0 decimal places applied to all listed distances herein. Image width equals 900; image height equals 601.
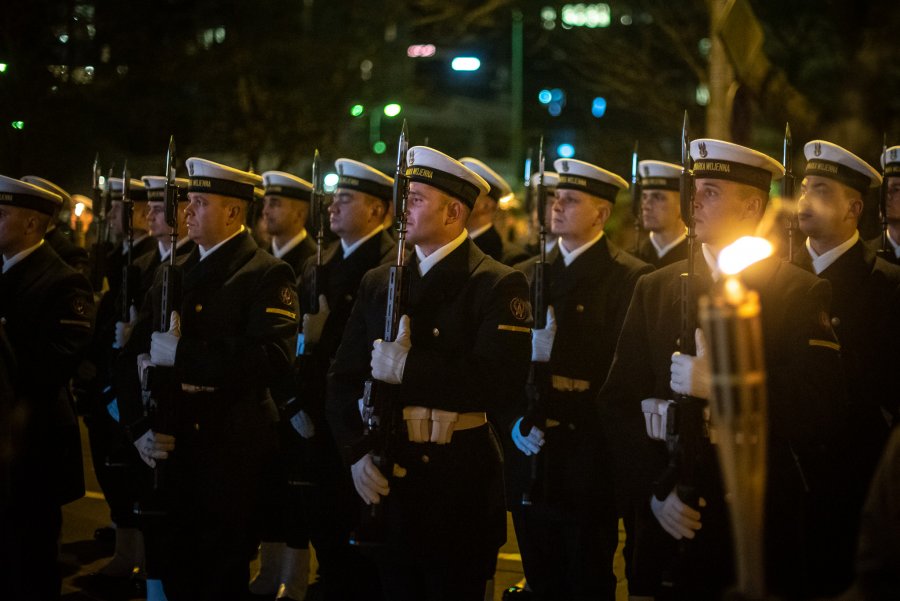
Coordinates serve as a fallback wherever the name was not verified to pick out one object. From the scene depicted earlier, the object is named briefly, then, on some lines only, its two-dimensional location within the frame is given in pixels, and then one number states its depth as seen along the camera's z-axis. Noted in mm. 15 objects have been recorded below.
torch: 2154
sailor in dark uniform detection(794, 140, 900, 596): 5172
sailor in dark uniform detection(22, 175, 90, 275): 8539
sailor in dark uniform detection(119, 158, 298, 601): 5680
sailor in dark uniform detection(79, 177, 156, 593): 7258
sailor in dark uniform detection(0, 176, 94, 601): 5684
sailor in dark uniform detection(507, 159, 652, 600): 6227
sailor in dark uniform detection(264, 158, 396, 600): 6621
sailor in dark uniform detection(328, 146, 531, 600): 4840
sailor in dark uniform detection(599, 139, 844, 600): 4406
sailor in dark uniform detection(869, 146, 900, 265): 6418
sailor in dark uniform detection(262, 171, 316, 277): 8078
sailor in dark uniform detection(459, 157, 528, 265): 8188
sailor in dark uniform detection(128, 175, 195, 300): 7470
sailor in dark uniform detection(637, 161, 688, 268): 7660
